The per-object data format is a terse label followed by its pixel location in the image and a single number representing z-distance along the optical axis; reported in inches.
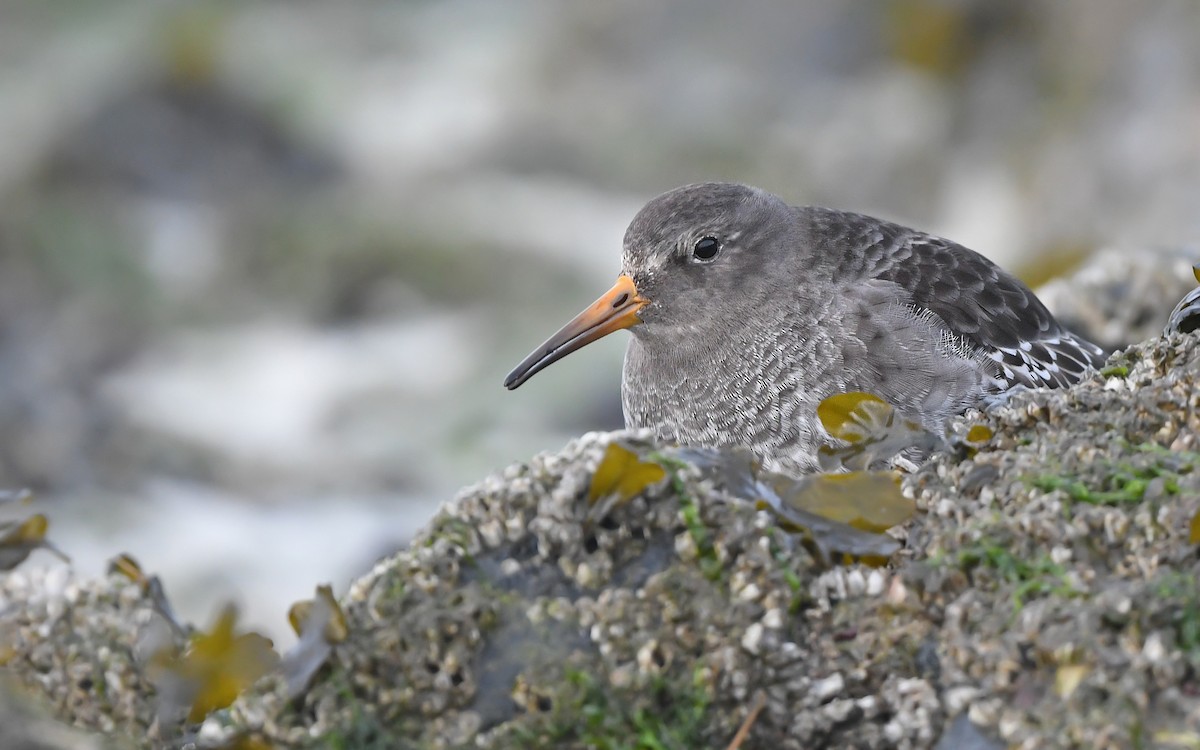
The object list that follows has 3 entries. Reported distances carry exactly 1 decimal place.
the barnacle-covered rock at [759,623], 210.2
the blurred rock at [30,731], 202.8
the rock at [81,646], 281.3
